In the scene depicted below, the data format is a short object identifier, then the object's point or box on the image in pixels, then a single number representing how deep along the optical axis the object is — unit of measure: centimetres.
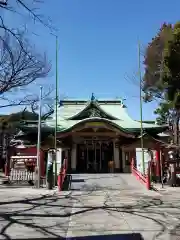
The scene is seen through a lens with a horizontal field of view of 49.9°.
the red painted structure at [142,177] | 1143
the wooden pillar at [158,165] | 1421
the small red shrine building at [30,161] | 1430
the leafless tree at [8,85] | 1214
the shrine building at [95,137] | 1869
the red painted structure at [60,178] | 1097
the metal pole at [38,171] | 1149
